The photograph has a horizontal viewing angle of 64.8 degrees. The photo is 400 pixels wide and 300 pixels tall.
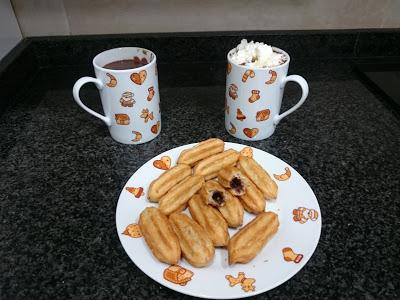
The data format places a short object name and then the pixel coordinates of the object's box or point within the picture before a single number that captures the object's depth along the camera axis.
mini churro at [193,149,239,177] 0.49
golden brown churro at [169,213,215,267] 0.37
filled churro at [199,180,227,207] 0.43
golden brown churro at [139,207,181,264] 0.37
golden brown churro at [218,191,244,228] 0.41
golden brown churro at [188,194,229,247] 0.39
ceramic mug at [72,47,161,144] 0.50
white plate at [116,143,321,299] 0.35
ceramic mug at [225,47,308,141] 0.51
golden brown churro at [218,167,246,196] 0.45
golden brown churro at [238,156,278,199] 0.46
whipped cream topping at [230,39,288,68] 0.51
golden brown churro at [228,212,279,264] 0.37
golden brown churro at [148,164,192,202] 0.45
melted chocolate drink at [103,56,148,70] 0.54
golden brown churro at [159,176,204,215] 0.43
